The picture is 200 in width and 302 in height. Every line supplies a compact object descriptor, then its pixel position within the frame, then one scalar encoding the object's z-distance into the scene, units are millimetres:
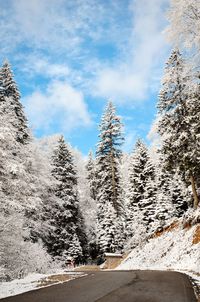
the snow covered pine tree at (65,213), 33312
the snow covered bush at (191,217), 20703
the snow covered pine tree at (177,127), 21203
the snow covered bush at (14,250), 15009
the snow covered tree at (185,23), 12820
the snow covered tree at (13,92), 27877
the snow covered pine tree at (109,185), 37625
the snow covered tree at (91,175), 54562
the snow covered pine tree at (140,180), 35250
